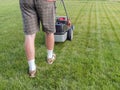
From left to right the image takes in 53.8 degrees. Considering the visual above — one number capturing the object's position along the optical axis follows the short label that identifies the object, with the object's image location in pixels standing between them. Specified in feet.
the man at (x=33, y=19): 4.63
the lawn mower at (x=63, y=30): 6.55
